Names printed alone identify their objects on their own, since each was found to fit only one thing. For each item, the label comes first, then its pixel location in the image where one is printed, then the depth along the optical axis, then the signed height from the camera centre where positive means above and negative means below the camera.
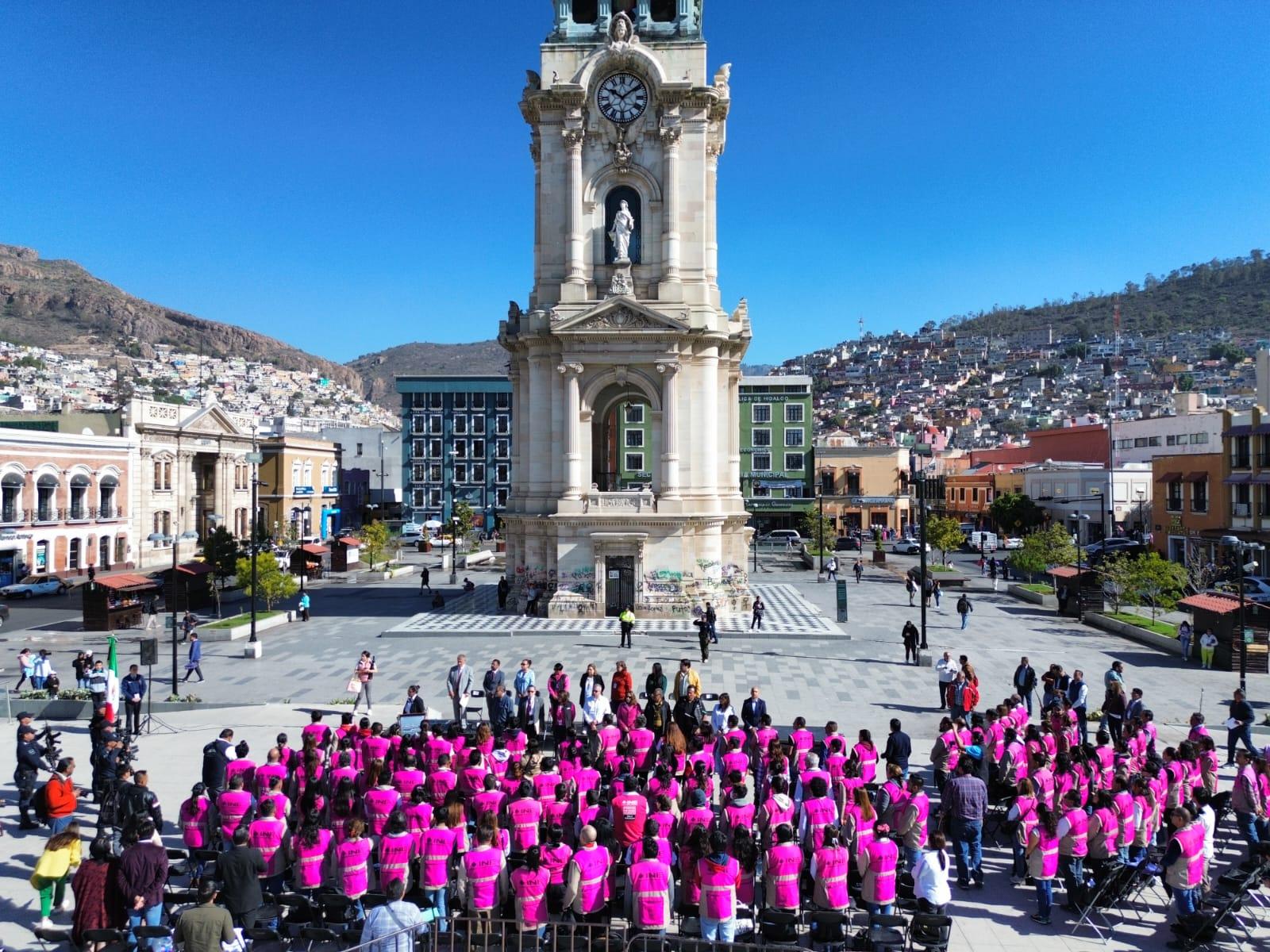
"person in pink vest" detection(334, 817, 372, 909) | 11.12 -4.61
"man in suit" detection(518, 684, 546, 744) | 19.86 -5.05
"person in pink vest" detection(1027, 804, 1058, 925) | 11.75 -4.81
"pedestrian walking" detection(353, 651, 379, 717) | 22.78 -4.60
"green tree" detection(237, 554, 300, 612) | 39.66 -3.86
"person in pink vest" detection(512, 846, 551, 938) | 10.53 -4.74
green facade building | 86.44 +4.34
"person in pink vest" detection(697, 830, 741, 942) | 10.37 -4.67
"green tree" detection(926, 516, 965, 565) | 62.34 -2.80
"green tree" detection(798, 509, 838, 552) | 66.51 -2.78
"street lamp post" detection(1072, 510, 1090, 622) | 40.56 -4.73
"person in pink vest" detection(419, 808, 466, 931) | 11.06 -4.58
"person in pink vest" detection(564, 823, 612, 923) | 10.70 -4.61
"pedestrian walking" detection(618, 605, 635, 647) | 31.50 -4.63
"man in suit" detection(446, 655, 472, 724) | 21.11 -4.49
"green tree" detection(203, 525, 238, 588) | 44.22 -2.90
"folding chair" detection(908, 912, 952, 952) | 10.27 -5.06
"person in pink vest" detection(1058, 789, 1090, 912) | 12.03 -4.74
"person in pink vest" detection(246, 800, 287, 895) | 11.58 -4.50
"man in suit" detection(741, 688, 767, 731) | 17.33 -4.26
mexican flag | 18.10 -4.54
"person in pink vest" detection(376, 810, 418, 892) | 11.00 -4.41
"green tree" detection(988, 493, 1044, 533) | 81.25 -1.60
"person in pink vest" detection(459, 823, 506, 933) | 10.84 -4.64
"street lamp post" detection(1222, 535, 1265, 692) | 22.44 -1.43
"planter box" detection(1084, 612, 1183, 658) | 31.77 -5.38
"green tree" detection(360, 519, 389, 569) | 59.91 -3.09
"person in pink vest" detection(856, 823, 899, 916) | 10.96 -4.64
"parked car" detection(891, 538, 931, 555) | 75.45 -4.51
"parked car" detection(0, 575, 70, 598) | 49.59 -5.28
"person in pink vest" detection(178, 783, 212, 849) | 12.26 -4.51
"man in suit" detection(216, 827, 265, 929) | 10.48 -4.55
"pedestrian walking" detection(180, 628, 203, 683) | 27.51 -5.05
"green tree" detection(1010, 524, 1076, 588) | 49.78 -3.22
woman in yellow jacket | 11.42 -4.78
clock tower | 38.56 +7.73
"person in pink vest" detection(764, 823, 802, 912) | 10.77 -4.58
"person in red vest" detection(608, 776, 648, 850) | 11.98 -4.37
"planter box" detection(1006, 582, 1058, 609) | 45.06 -5.28
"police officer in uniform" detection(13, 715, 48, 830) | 15.77 -4.82
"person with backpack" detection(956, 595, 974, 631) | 36.12 -4.55
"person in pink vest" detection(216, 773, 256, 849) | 12.32 -4.35
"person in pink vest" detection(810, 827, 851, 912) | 10.80 -4.61
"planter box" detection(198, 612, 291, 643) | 35.38 -5.52
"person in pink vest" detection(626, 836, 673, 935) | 10.35 -4.62
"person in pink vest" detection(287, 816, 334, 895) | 11.39 -4.65
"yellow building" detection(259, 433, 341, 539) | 75.94 +0.71
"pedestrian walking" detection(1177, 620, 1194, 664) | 30.08 -4.77
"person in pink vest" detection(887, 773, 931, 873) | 12.00 -4.43
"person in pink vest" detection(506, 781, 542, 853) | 12.15 -4.46
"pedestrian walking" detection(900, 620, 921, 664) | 29.14 -4.63
